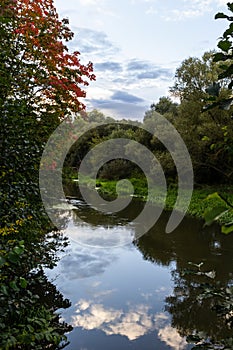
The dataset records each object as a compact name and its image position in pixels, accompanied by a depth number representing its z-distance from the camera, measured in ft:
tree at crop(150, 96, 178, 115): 94.86
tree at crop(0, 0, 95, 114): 16.71
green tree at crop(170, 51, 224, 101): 64.64
